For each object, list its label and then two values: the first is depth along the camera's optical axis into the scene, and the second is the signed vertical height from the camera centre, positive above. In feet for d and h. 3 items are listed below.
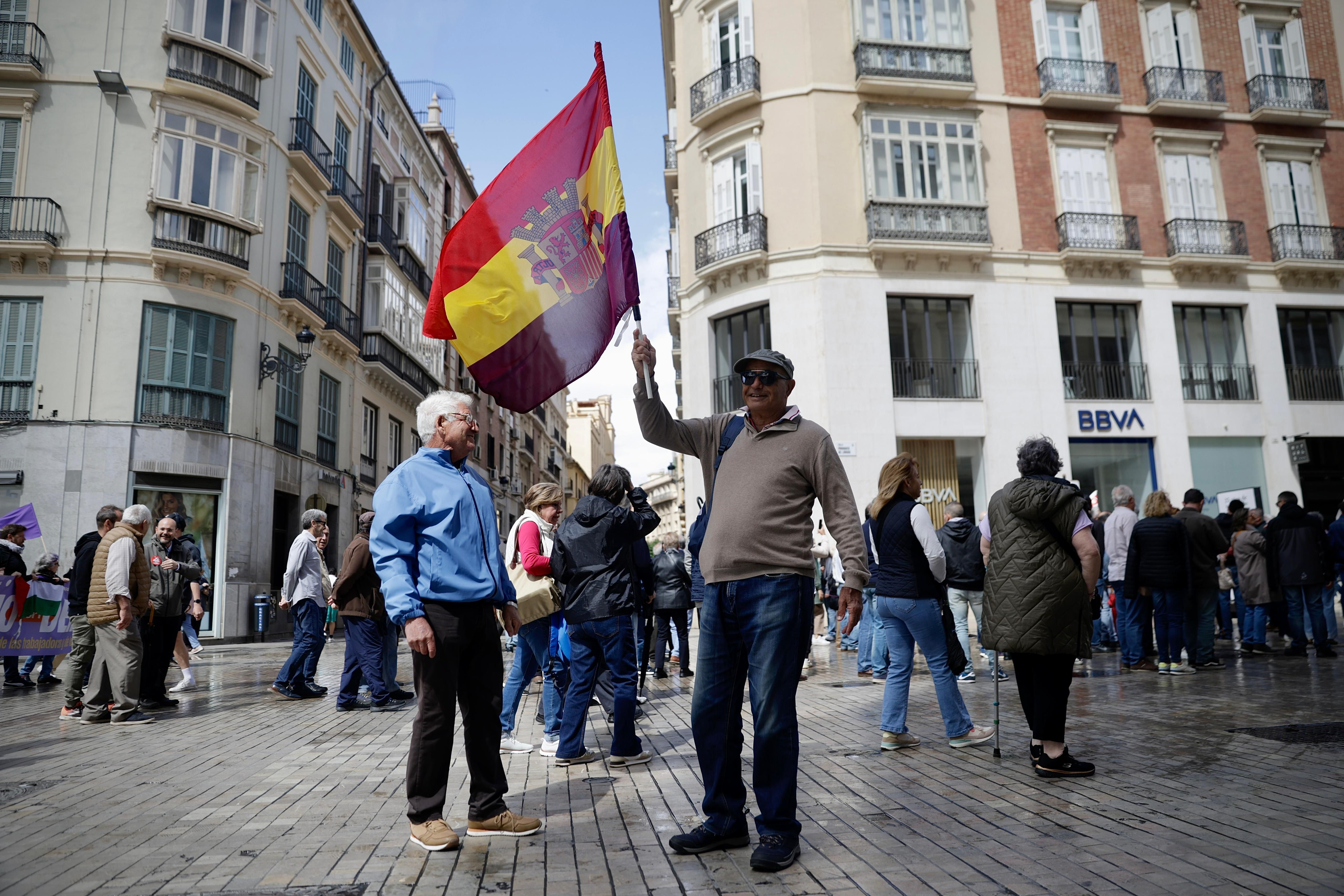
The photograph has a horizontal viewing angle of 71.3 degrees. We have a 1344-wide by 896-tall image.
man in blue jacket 13.41 -0.24
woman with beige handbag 21.90 -0.27
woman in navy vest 20.25 -0.57
